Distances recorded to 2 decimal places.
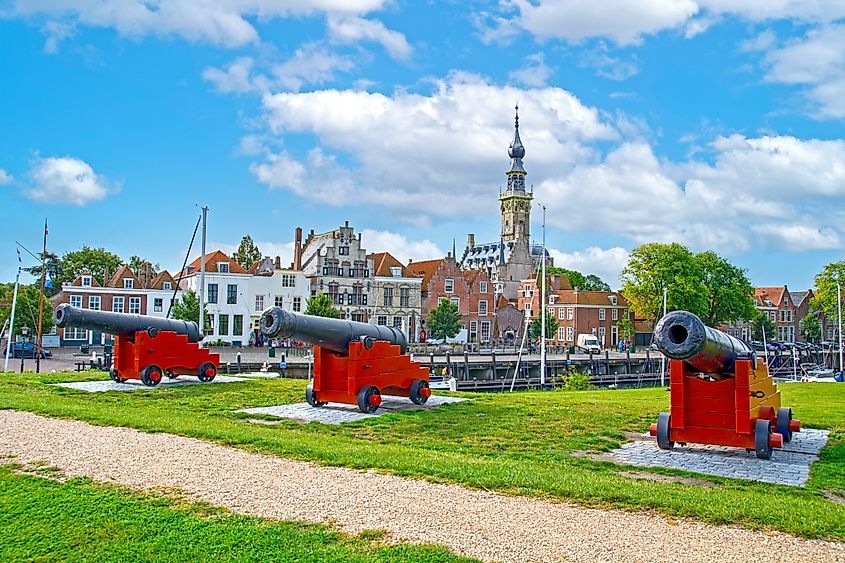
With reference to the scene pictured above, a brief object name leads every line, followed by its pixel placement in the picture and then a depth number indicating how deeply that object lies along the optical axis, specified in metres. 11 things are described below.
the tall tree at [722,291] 74.88
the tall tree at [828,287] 73.69
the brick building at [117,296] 56.75
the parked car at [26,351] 43.56
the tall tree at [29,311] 50.81
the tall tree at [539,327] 73.94
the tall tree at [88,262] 76.25
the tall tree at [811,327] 89.56
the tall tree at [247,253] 81.46
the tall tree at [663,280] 69.38
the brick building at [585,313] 78.19
